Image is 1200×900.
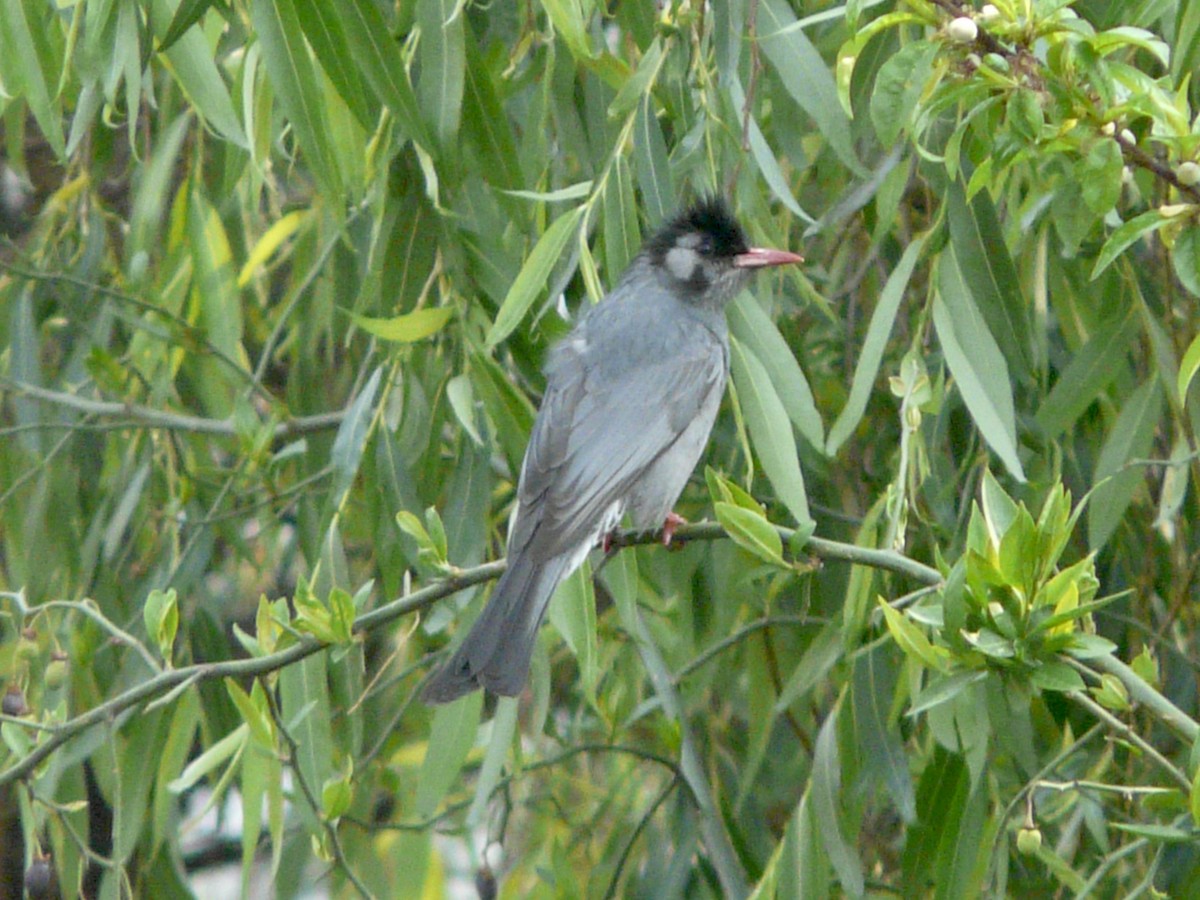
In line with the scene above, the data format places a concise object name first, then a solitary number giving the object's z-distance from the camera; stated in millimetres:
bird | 5730
